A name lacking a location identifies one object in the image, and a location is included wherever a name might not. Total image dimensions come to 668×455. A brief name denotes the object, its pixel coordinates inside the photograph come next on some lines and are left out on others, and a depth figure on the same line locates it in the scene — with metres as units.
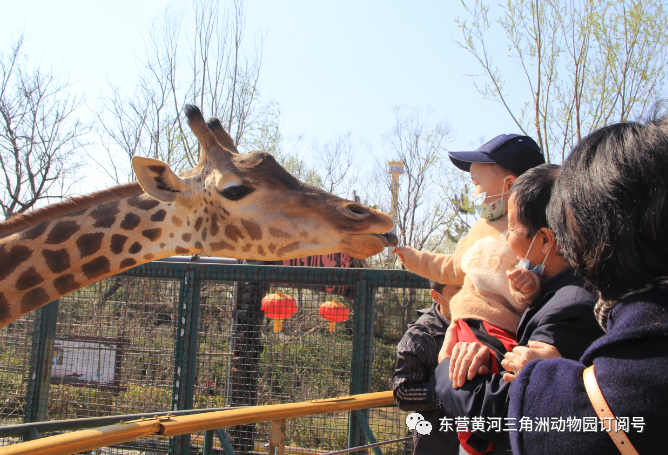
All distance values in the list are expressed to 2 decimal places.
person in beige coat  1.75
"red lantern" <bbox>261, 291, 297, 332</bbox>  4.48
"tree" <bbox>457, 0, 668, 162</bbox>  8.12
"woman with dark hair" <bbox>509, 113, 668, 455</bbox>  0.95
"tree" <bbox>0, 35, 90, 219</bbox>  13.91
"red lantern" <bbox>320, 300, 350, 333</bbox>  4.39
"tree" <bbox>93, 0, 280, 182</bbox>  11.07
